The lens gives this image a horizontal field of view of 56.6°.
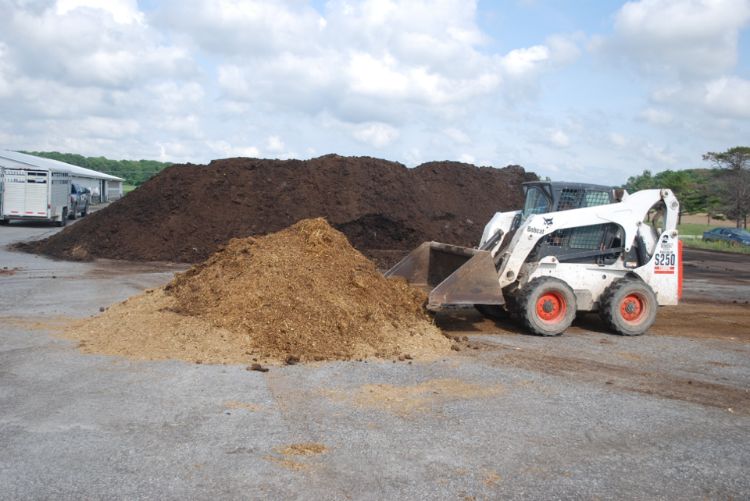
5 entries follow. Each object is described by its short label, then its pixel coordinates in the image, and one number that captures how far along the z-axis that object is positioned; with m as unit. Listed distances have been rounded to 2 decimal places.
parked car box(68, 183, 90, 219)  37.91
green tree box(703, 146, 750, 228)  47.03
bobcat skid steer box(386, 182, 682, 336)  10.52
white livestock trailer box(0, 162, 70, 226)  30.38
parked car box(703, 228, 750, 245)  36.59
